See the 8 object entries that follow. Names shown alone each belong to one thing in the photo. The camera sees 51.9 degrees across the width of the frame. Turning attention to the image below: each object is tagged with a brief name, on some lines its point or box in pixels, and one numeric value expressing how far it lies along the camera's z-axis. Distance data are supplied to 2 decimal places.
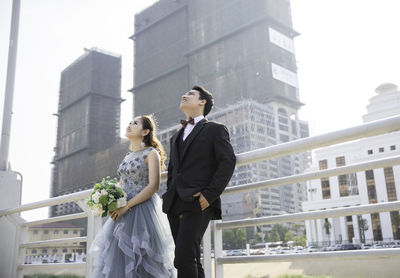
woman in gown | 2.20
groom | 1.87
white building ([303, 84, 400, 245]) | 38.09
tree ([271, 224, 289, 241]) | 54.36
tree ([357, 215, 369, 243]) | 38.86
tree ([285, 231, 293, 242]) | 50.28
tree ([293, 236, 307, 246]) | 48.62
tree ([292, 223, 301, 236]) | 55.12
